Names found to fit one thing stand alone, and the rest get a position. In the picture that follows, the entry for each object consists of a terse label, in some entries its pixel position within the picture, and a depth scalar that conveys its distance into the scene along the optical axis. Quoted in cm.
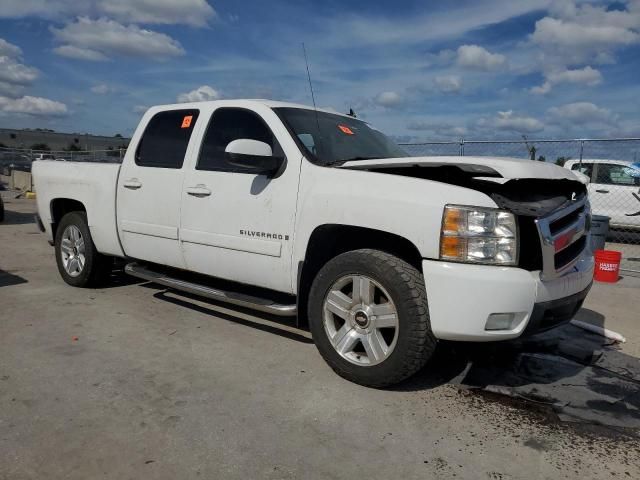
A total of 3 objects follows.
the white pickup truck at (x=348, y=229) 303
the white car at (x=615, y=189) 1084
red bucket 705
